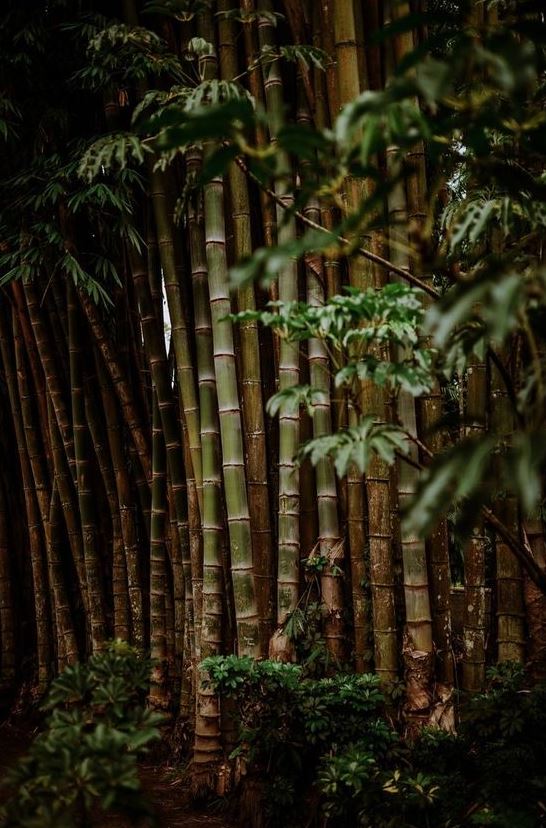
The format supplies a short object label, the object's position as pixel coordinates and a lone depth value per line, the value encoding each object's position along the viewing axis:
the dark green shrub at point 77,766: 1.26
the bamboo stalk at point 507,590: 2.55
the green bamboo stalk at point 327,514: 2.69
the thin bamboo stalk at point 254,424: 2.85
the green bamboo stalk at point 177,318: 3.02
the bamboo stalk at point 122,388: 3.52
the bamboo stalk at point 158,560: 3.35
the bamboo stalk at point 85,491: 3.65
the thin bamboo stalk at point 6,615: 4.43
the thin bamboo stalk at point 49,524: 3.96
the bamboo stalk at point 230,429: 2.73
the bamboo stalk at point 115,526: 3.72
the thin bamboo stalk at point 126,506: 3.65
